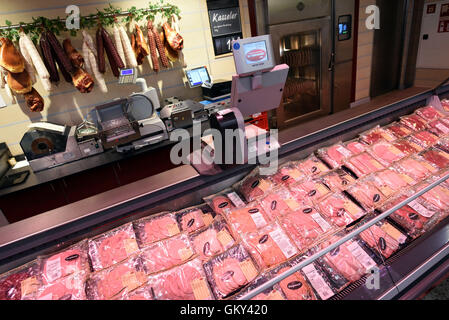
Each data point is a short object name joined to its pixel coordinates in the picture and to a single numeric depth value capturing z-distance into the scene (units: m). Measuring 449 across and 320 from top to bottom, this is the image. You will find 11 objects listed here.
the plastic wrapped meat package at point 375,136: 2.21
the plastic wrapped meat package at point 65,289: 1.32
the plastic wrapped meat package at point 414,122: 2.35
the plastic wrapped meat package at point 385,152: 2.05
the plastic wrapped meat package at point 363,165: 1.96
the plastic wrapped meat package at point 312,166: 1.96
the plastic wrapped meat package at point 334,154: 2.03
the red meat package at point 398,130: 2.28
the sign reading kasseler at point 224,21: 4.29
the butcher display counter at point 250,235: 1.36
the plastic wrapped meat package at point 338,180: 1.85
